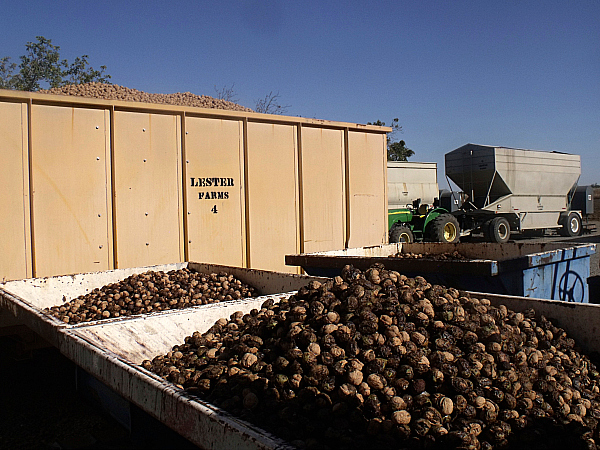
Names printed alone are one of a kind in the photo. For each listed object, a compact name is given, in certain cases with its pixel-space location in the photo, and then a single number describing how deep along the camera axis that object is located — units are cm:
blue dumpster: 364
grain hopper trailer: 1536
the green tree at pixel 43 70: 2361
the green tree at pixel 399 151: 2798
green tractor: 1290
